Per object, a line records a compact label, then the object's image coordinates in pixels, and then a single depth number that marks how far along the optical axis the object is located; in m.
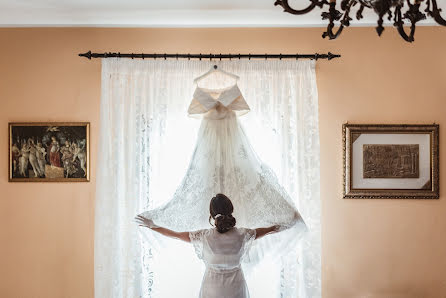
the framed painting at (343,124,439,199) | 3.35
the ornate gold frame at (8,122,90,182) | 3.36
